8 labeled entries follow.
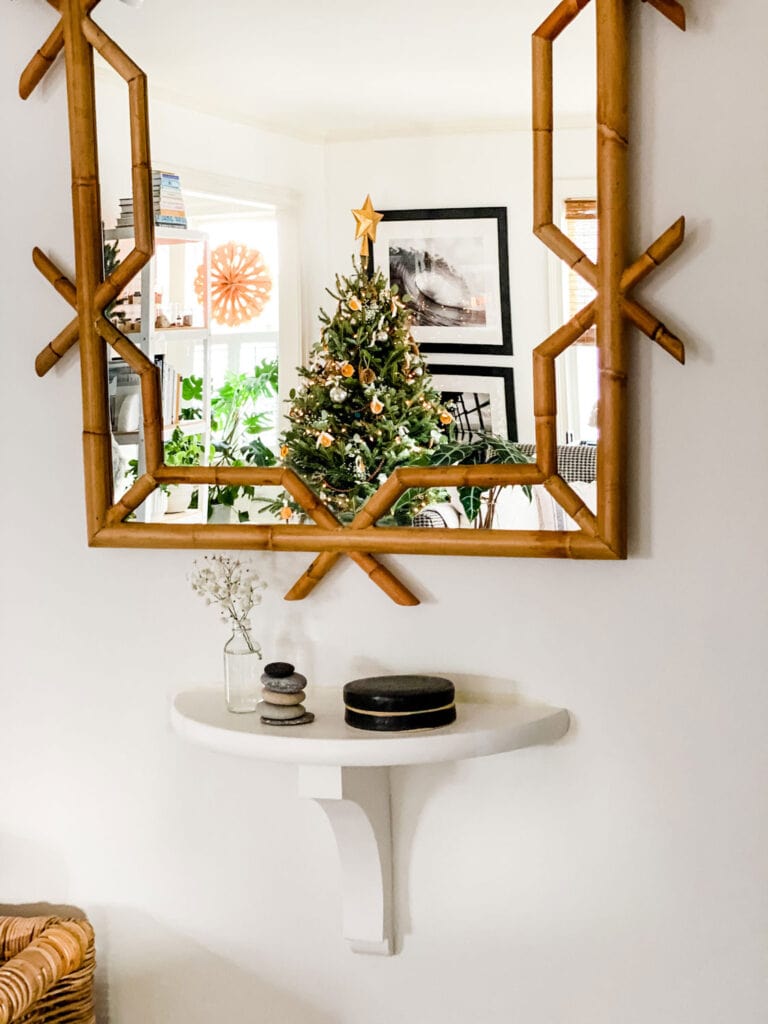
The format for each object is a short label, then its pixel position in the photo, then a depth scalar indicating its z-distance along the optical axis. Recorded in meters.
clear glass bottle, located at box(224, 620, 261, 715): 1.63
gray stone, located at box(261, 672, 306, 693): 1.52
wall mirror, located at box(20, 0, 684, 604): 1.49
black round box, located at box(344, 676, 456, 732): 1.46
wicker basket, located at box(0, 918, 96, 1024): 1.54
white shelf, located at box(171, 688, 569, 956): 1.44
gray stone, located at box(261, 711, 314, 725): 1.52
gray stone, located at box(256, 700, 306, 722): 1.52
